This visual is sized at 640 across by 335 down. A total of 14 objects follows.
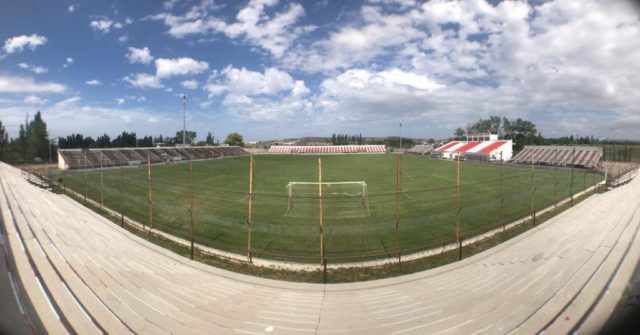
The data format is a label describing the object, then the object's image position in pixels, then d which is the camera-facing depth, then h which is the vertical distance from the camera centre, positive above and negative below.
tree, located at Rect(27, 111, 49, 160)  42.91 +2.49
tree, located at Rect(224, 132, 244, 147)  93.56 +4.99
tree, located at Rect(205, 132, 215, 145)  103.72 +5.59
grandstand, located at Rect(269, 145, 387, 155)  83.94 +1.77
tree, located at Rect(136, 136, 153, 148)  77.62 +3.30
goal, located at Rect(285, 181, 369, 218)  14.05 -2.70
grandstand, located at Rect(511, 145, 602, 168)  33.47 +0.09
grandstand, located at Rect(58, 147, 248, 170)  37.31 -0.15
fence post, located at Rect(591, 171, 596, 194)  19.25 -2.07
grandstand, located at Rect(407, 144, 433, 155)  68.15 +1.47
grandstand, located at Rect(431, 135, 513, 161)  44.69 +1.14
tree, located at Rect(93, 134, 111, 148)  68.31 +2.87
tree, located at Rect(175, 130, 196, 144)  102.38 +6.67
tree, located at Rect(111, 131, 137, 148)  72.38 +3.46
